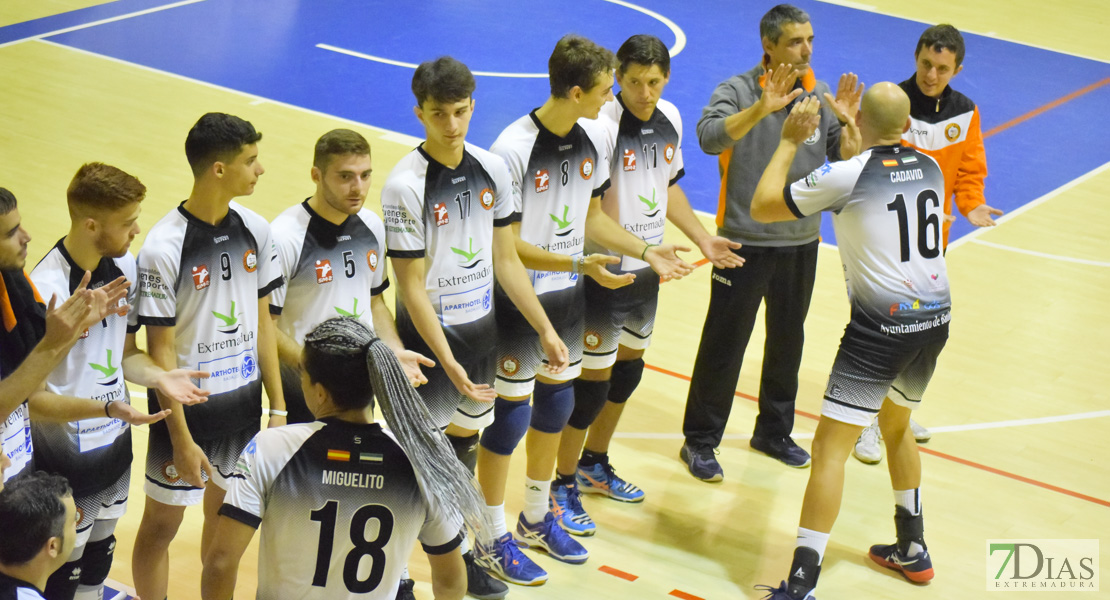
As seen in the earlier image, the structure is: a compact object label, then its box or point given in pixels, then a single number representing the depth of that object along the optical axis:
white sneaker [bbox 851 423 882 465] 6.59
